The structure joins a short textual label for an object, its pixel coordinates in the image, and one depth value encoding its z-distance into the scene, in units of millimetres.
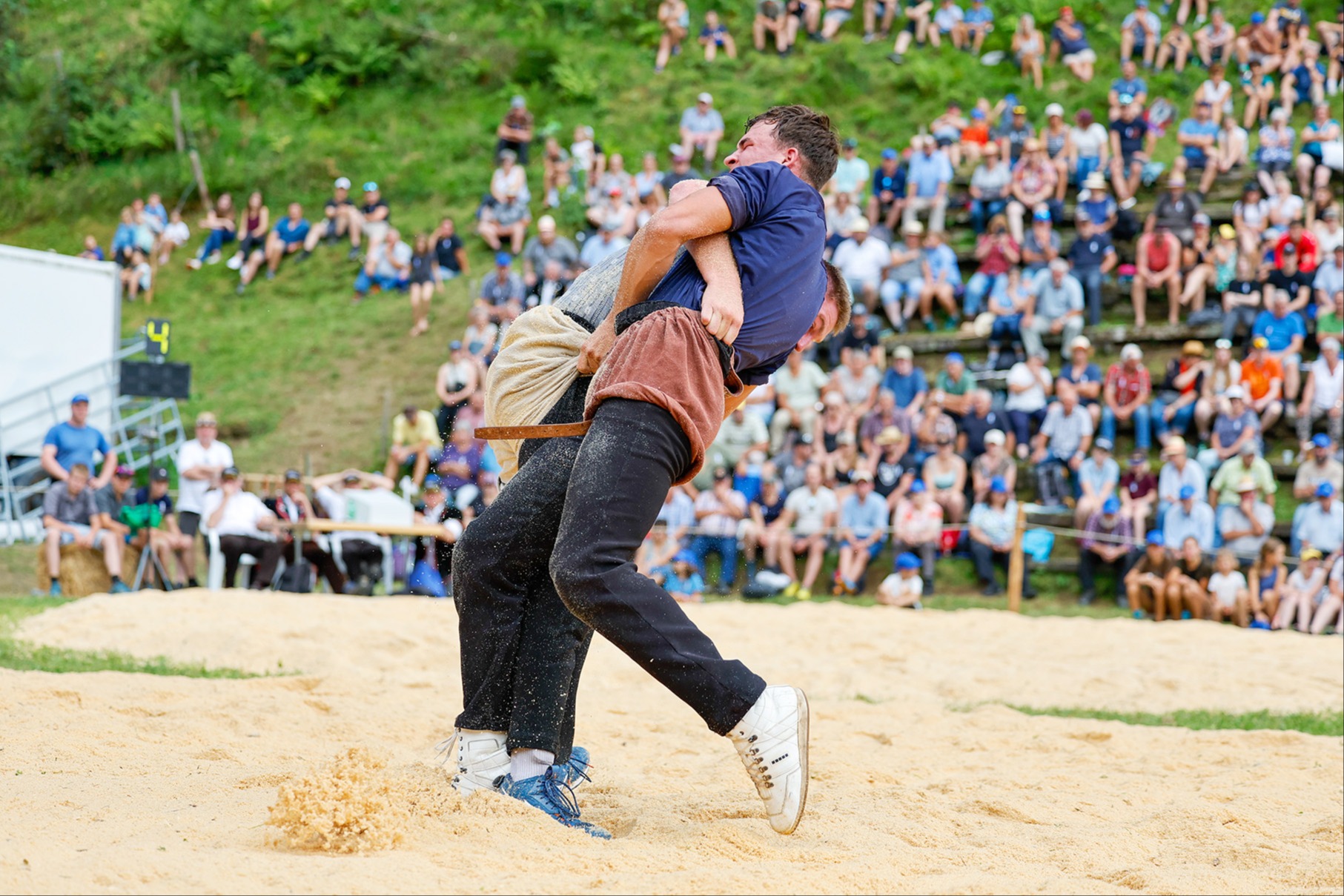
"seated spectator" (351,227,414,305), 19500
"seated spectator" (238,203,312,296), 20641
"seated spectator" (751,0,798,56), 21938
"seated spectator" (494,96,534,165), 20484
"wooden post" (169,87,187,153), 23359
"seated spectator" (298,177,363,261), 20219
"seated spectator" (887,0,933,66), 21188
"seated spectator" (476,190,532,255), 19016
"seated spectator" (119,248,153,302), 20531
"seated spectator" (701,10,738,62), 22406
